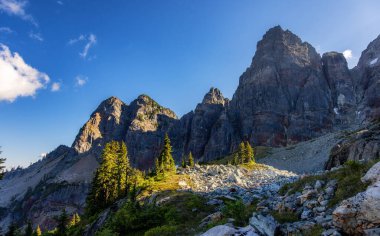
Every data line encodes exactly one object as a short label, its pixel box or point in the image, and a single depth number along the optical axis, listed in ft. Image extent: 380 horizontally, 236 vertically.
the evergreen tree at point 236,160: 371.80
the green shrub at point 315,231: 38.71
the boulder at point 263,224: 41.30
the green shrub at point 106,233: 73.50
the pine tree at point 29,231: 233.51
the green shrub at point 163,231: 70.54
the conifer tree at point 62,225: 168.58
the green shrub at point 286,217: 50.16
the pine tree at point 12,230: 176.37
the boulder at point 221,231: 40.93
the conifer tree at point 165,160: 250.04
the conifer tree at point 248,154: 385.25
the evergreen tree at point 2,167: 120.54
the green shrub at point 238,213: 55.62
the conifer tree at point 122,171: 196.92
